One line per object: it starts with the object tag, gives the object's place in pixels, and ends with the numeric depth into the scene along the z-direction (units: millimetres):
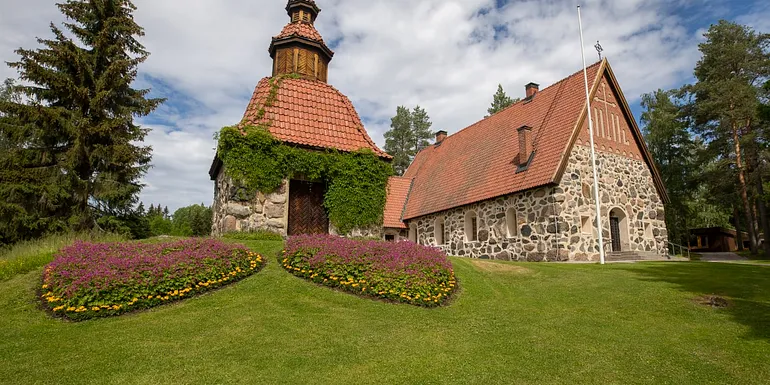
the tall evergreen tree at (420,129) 47969
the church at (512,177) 15633
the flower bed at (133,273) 7570
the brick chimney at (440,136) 30188
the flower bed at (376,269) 9086
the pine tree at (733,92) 26641
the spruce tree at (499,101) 44688
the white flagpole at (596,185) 15668
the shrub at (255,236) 13453
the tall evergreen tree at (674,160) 34844
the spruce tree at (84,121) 16641
